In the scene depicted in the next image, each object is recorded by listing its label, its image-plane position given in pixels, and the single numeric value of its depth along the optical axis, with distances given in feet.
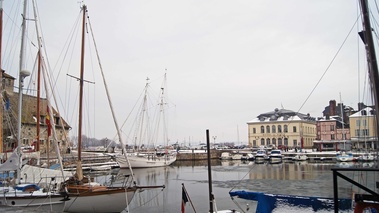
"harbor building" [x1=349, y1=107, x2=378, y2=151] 268.86
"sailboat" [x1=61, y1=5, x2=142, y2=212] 60.49
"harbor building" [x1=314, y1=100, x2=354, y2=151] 317.91
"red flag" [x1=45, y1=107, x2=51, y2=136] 85.28
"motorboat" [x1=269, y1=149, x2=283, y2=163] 230.95
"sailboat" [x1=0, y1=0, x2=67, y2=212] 61.67
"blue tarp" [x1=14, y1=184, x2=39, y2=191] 66.23
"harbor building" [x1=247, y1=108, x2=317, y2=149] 345.10
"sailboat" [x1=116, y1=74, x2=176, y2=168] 202.37
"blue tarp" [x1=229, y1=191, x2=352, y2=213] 45.39
